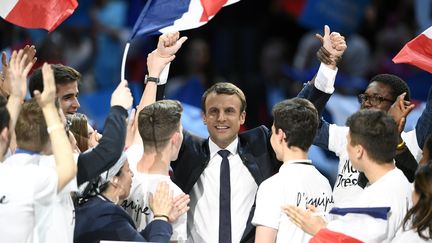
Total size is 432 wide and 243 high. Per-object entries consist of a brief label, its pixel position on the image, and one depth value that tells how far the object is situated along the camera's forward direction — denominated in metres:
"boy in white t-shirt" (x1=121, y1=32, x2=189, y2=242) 14.20
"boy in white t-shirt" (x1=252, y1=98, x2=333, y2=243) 13.58
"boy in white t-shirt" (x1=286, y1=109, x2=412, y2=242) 12.60
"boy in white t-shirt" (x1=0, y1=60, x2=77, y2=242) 12.15
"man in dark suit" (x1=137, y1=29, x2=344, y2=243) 14.66
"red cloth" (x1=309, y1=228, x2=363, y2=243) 12.57
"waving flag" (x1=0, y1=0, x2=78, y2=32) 15.77
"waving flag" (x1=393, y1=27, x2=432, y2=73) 15.51
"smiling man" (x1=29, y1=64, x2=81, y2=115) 15.08
